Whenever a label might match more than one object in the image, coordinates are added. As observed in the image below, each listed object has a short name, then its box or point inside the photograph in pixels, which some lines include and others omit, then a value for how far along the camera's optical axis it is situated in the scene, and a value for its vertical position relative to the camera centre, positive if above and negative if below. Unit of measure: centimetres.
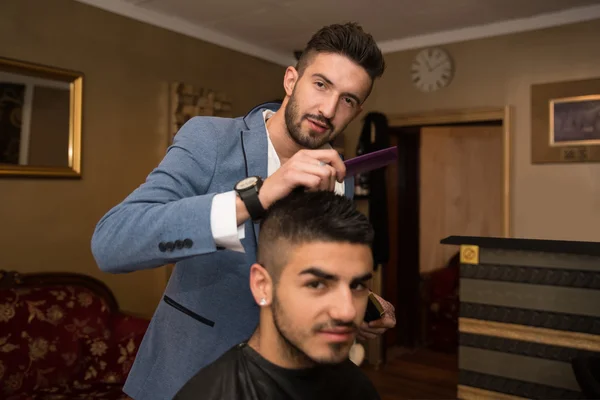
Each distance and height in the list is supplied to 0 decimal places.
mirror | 305 +55
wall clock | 447 +129
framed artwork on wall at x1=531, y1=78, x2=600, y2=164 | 375 +71
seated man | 92 -17
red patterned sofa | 274 -76
